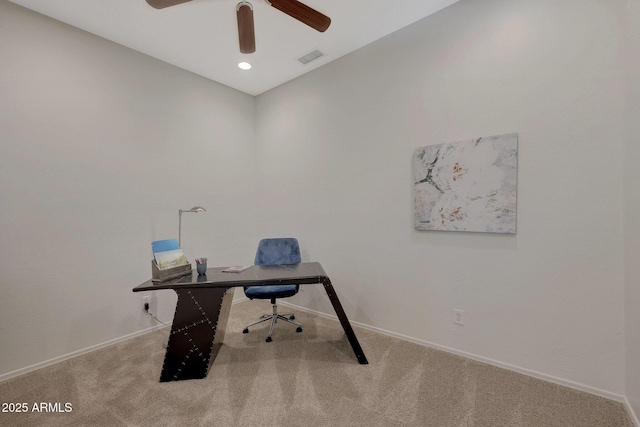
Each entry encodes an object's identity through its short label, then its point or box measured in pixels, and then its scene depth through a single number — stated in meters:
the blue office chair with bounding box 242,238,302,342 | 3.10
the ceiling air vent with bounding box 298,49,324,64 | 3.02
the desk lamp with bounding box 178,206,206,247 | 3.13
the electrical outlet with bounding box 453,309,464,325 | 2.35
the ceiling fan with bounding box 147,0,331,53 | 1.93
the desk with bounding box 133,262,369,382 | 2.11
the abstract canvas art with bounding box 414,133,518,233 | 2.10
